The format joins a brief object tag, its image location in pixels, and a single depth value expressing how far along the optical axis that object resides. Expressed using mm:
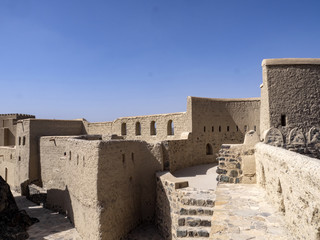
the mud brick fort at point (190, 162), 4617
